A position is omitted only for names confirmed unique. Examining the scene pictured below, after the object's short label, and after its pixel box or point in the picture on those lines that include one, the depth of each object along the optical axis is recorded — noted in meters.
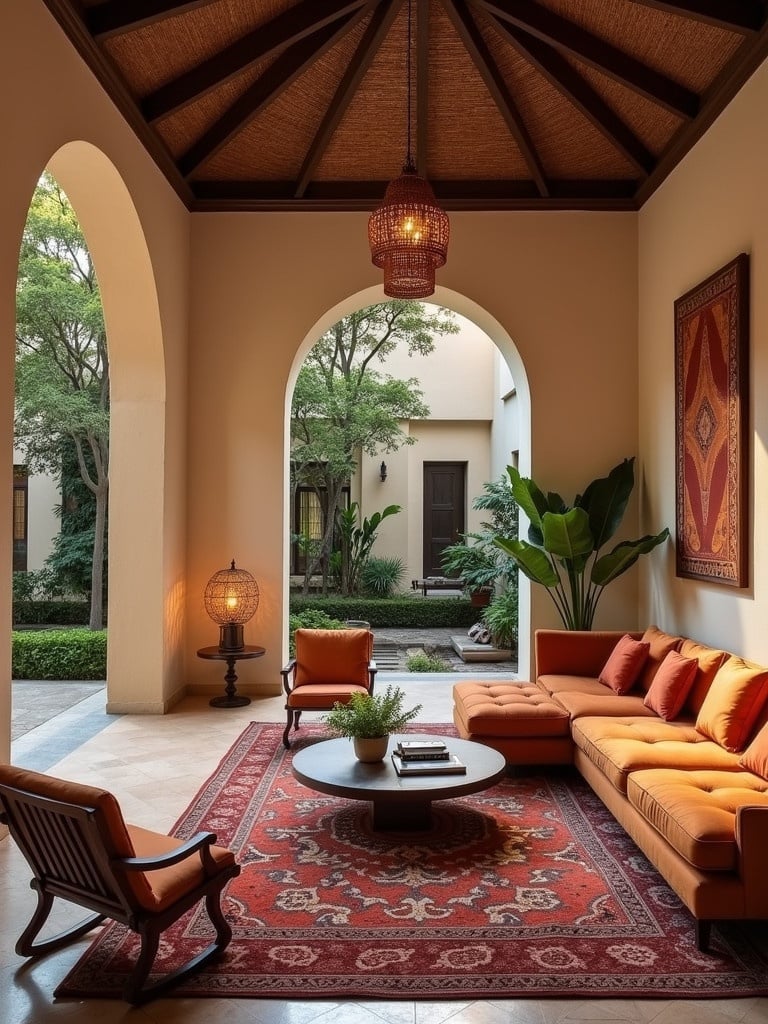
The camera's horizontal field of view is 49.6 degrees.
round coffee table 4.01
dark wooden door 15.53
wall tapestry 5.14
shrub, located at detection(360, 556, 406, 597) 14.38
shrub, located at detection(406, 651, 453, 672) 10.02
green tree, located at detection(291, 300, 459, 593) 13.05
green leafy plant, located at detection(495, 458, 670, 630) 6.49
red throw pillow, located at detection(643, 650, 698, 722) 4.89
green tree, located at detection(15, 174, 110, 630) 10.07
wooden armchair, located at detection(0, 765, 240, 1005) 2.69
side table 7.16
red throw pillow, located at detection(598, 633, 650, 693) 5.59
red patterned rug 2.92
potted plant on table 4.40
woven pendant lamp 4.98
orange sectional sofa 3.11
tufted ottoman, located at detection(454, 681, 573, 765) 5.18
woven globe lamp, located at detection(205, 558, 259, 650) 7.28
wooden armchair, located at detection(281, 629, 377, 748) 6.32
